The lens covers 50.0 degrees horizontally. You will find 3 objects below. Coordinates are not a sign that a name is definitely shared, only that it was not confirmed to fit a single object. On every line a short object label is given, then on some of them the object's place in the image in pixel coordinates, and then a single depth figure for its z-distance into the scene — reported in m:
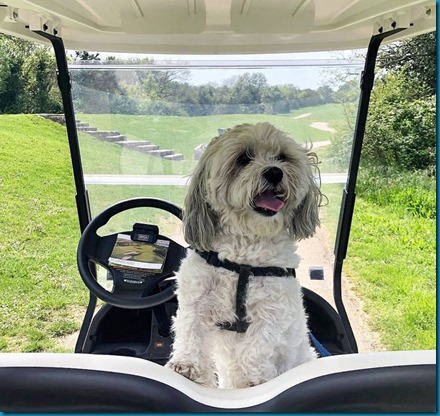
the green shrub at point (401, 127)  3.64
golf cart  0.96
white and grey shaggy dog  1.59
